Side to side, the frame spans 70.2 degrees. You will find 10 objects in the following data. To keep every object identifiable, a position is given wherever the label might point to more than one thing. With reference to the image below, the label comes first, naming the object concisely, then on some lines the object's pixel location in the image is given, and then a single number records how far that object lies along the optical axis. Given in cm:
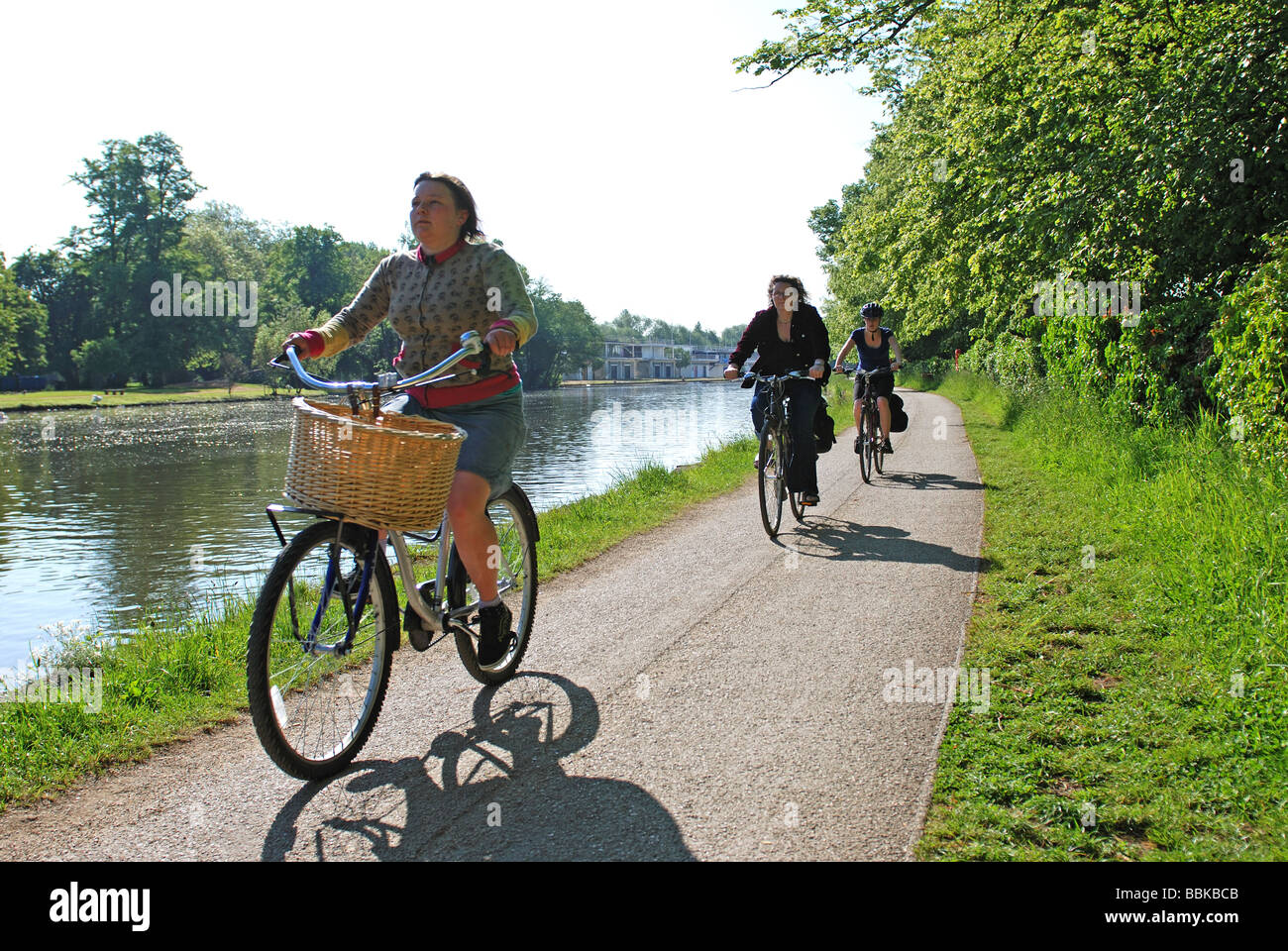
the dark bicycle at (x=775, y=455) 788
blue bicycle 310
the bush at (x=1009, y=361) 1972
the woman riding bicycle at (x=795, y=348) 812
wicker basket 309
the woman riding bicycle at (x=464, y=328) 382
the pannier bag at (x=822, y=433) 834
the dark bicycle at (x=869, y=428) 1113
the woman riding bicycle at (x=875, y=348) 1112
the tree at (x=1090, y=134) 723
